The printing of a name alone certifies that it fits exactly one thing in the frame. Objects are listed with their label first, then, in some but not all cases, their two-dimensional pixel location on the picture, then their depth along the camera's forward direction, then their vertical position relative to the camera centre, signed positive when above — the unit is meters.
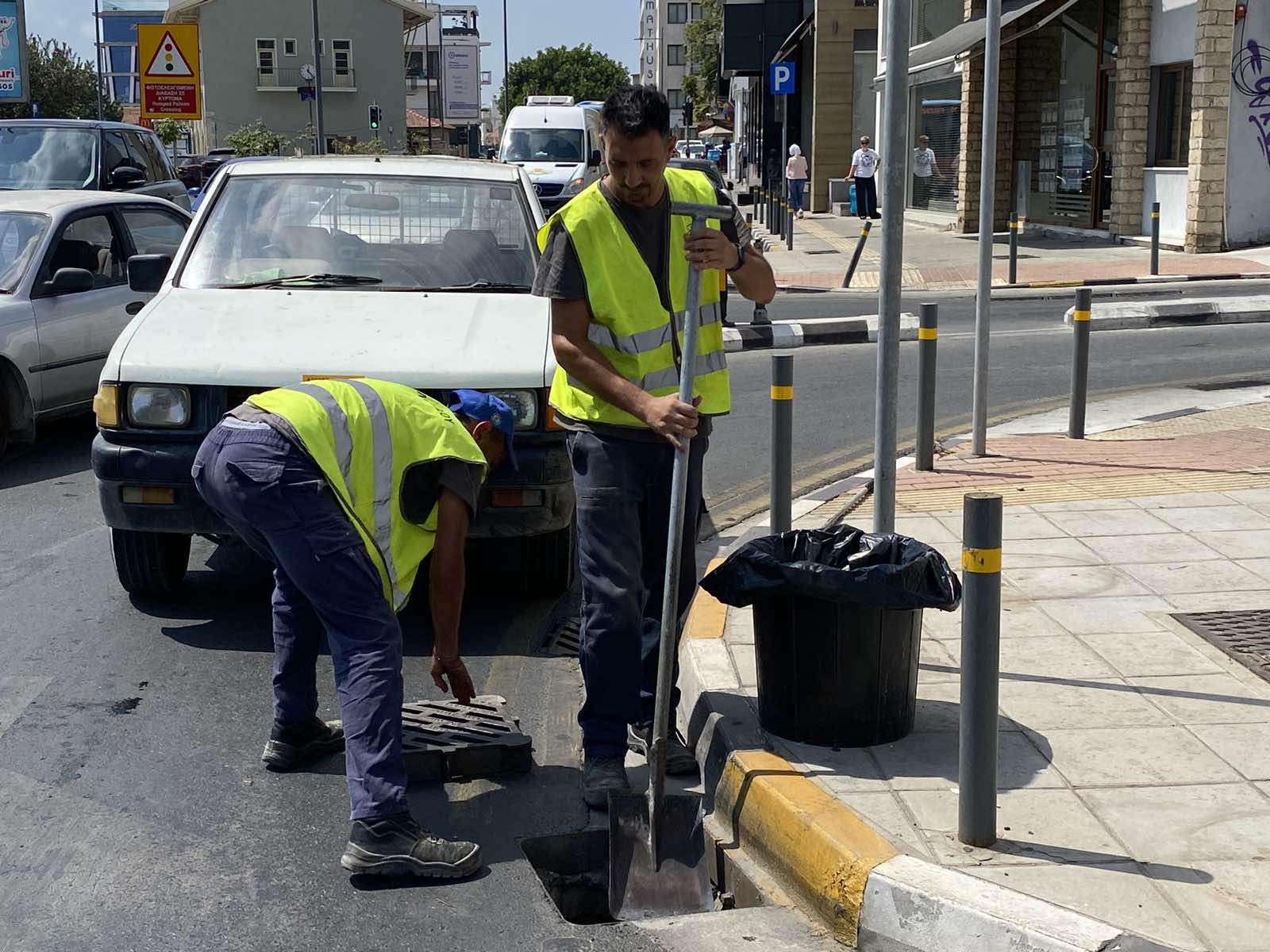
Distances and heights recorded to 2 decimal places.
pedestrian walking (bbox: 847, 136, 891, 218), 29.34 +0.51
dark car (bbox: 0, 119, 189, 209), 15.01 +0.50
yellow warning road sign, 27.17 +2.36
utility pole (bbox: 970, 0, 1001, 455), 8.21 +0.01
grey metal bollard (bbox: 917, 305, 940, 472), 8.26 -0.96
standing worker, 4.38 -0.47
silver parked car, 9.45 -0.57
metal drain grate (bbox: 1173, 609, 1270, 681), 5.22 -1.55
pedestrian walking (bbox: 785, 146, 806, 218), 33.97 +0.60
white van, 31.97 +1.38
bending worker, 4.08 -0.85
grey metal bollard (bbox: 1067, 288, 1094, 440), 9.00 -0.97
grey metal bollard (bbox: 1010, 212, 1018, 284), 19.05 -0.57
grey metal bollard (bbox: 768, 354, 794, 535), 5.90 -0.93
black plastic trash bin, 4.38 -1.25
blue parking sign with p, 26.83 +2.16
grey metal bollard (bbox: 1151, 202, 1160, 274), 18.53 -0.47
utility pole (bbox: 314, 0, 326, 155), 38.89 +2.18
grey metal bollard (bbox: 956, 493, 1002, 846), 3.71 -1.14
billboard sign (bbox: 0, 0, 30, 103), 37.16 +3.87
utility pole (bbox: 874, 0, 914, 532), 5.13 -0.10
